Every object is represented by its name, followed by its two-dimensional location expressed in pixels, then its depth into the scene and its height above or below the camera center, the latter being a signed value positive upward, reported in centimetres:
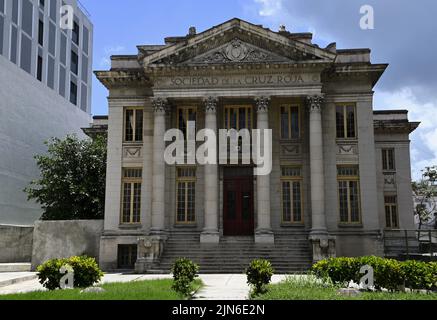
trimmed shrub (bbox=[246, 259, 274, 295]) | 1583 -137
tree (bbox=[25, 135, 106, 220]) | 3712 +342
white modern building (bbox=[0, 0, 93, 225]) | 4200 +1269
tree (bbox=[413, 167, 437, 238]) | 4950 +382
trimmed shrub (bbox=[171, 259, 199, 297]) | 1564 -147
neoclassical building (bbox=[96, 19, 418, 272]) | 2991 +493
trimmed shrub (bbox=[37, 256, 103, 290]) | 1600 -134
